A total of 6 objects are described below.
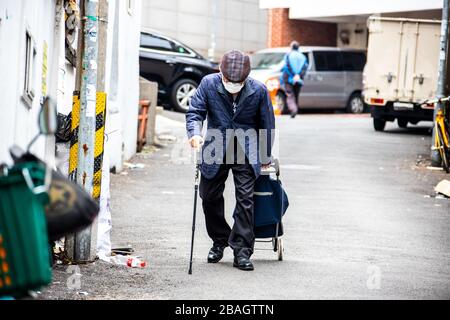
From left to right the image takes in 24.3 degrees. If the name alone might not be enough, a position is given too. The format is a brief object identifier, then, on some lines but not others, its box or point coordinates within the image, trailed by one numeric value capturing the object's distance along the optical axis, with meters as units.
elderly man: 8.70
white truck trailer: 23.45
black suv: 24.81
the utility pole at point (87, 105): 8.62
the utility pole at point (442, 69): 17.95
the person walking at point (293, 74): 26.78
